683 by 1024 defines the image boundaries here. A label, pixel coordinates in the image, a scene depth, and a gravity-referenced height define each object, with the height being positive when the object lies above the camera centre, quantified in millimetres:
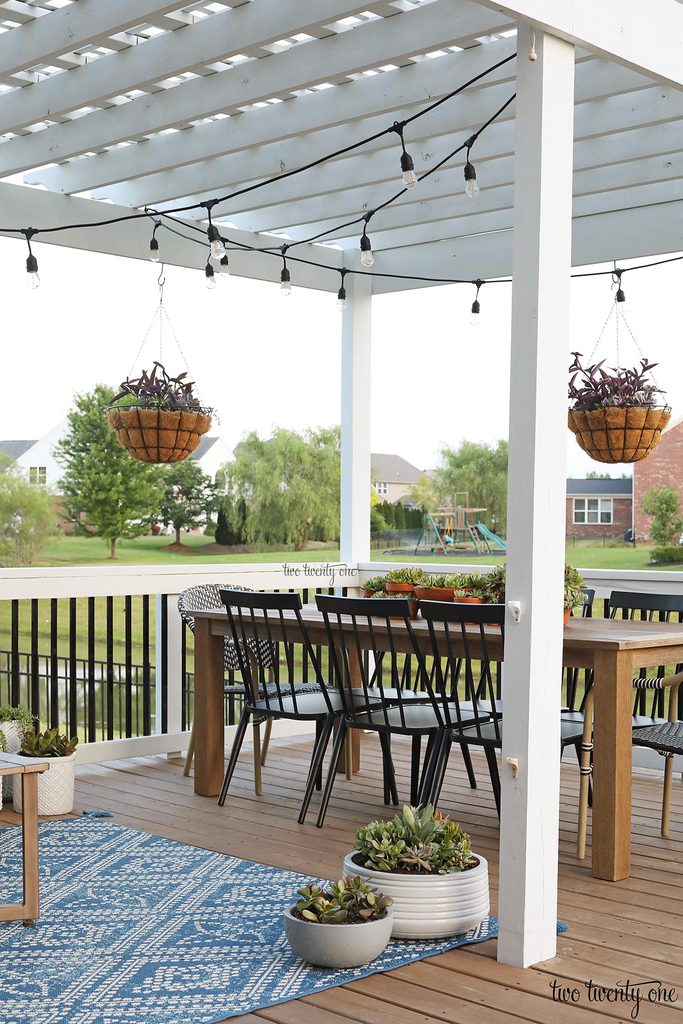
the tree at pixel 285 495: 11031 +143
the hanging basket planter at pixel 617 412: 4848 +428
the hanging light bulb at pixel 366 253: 4934 +1099
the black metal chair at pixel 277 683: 4648 -697
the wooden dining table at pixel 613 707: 3916 -652
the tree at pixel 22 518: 9938 -100
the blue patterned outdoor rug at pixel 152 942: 2801 -1199
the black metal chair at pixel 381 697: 4387 -757
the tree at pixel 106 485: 10391 +201
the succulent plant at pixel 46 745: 4754 -970
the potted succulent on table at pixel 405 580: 4953 -295
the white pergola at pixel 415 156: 3029 +1563
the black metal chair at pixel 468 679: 4078 -620
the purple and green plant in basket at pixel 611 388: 4844 +525
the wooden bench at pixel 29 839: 3342 -953
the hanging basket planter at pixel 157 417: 5137 +403
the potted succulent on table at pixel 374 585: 5094 -323
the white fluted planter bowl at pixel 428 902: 3230 -1083
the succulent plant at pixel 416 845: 3277 -946
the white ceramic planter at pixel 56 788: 4762 -1147
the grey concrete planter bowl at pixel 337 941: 2973 -1102
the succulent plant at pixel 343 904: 2994 -1017
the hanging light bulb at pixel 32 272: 5105 +1027
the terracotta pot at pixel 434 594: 4750 -337
